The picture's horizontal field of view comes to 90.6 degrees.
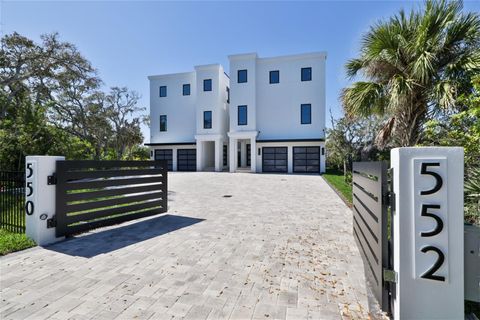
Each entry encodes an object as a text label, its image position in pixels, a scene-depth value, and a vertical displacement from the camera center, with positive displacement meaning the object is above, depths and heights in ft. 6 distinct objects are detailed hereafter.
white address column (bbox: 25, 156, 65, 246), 14.06 -2.38
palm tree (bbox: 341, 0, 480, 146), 19.24 +8.28
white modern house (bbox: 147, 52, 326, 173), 70.38 +13.50
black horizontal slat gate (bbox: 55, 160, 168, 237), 15.17 -2.50
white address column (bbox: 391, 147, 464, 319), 6.32 -2.00
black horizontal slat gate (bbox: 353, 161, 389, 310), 7.55 -2.38
